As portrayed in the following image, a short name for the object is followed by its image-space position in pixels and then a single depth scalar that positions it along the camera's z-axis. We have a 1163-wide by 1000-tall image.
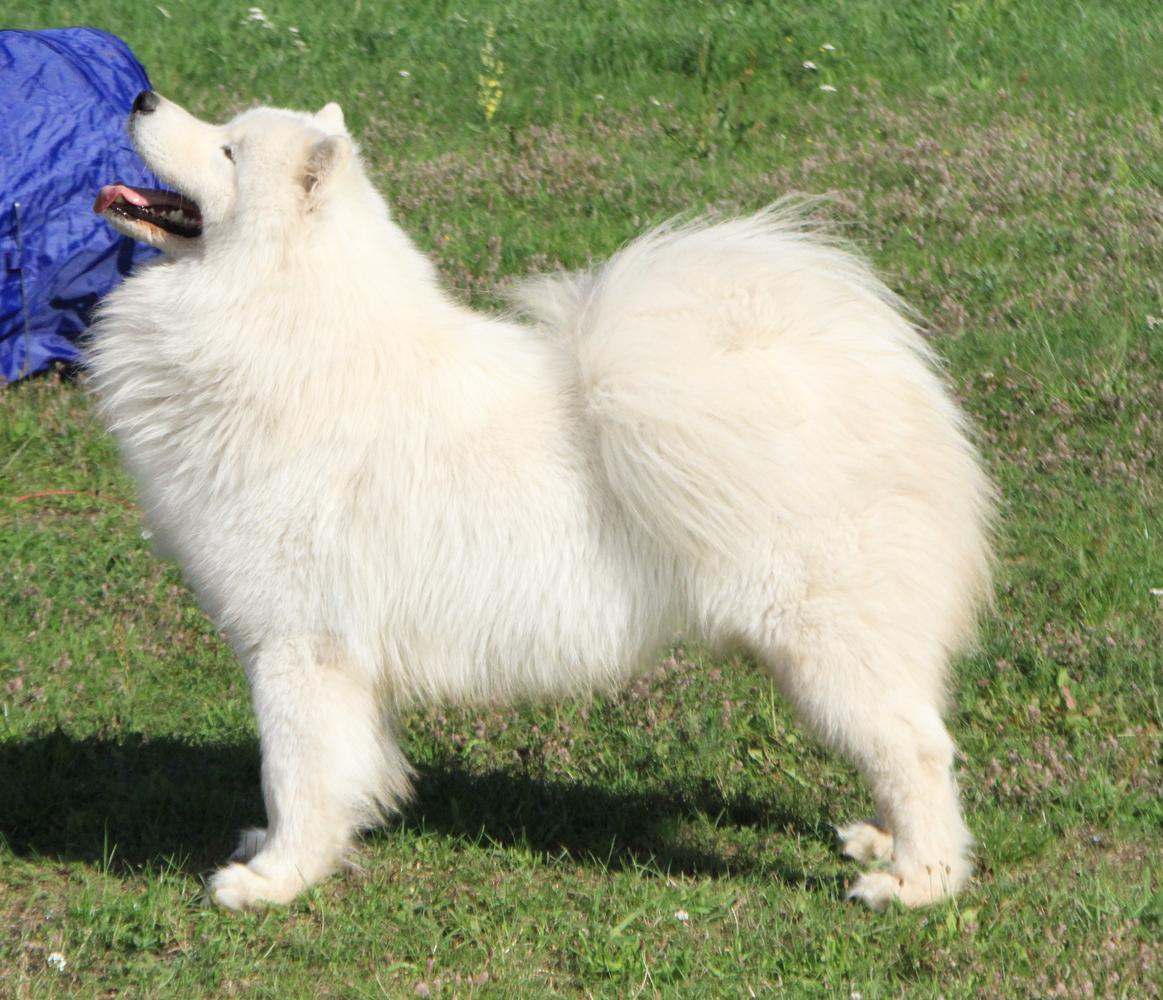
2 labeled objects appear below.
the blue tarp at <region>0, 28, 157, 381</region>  14.10
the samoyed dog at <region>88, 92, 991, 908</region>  7.50
